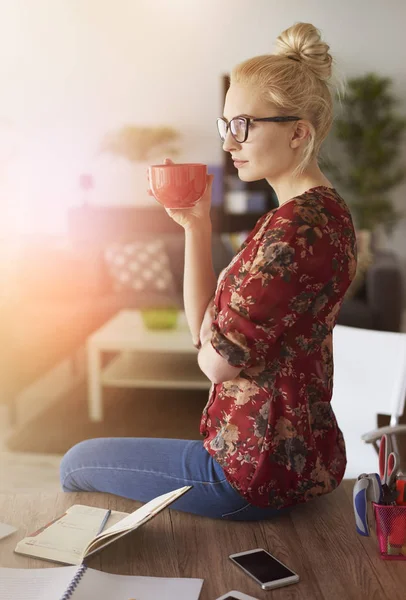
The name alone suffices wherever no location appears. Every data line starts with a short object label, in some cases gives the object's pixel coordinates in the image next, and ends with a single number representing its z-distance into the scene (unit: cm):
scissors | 122
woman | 116
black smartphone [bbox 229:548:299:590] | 110
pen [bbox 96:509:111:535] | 125
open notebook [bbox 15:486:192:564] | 114
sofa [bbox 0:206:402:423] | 363
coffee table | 344
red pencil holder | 117
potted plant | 603
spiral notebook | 105
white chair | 194
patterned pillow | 473
